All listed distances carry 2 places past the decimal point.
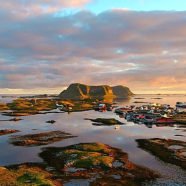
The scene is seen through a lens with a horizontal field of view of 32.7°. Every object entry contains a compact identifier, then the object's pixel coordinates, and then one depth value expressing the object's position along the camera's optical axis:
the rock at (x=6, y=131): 83.01
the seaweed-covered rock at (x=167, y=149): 53.44
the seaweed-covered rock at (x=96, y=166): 42.56
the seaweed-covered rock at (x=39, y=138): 68.23
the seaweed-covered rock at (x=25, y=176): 39.25
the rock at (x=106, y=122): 108.75
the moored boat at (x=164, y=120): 109.43
